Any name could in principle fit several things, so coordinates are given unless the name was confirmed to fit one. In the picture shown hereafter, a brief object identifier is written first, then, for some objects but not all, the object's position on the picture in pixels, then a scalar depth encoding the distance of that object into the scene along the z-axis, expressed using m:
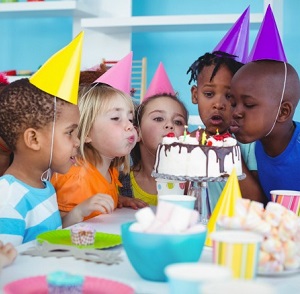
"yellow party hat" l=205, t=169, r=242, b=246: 1.03
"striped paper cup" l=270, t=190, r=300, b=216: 1.21
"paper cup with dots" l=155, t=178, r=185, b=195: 1.47
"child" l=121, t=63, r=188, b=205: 1.94
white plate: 0.86
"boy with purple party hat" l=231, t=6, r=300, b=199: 1.61
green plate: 1.05
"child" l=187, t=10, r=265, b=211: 1.87
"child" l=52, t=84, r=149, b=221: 1.74
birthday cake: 1.35
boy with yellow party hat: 1.37
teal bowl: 0.78
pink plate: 0.76
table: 0.82
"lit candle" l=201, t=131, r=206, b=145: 1.42
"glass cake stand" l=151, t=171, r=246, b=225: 1.33
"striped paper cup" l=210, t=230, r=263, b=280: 0.73
